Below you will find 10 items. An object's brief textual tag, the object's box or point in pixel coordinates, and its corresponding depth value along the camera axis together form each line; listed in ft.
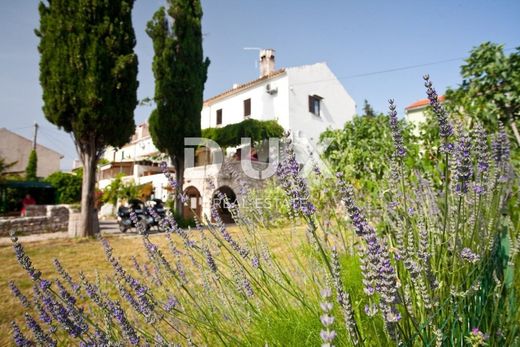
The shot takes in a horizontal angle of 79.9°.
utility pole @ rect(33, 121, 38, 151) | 111.04
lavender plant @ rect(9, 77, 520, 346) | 3.06
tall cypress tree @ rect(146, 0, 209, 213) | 43.32
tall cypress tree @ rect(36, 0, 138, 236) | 29.89
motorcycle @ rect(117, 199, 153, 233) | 34.40
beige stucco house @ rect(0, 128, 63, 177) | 111.45
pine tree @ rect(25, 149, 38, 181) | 89.44
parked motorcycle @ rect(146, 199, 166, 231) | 36.39
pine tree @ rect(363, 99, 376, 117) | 143.33
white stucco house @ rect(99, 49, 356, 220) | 62.03
